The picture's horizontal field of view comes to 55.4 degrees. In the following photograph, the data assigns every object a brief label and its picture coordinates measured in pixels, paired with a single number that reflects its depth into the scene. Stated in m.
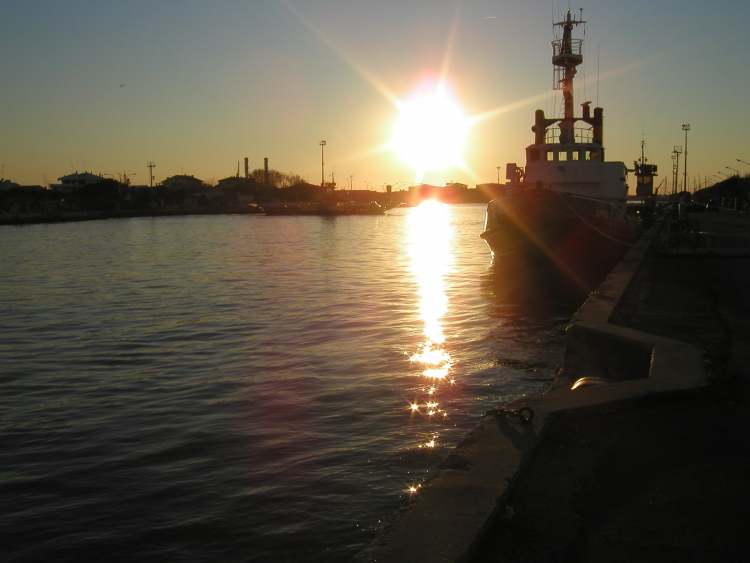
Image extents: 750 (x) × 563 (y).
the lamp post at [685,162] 111.87
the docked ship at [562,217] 26.02
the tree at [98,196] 154.75
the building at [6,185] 172.65
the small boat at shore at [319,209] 164.00
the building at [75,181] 184.62
